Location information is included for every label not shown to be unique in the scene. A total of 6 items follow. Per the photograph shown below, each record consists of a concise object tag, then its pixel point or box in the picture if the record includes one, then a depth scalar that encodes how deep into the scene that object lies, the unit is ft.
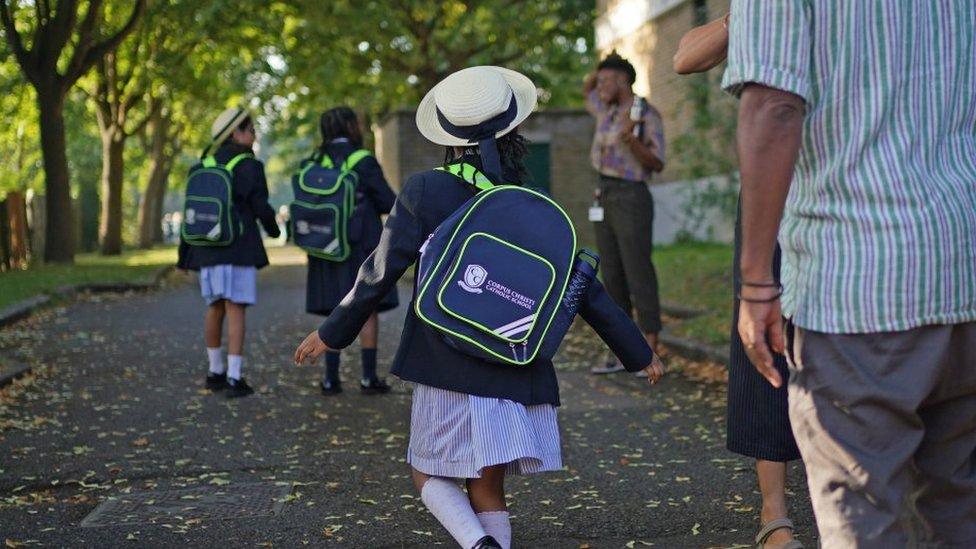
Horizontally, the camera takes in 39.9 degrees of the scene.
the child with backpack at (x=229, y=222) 27.22
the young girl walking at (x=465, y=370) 12.72
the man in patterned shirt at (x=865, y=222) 8.14
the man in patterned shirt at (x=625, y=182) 28.63
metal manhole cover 17.90
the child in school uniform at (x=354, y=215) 27.12
